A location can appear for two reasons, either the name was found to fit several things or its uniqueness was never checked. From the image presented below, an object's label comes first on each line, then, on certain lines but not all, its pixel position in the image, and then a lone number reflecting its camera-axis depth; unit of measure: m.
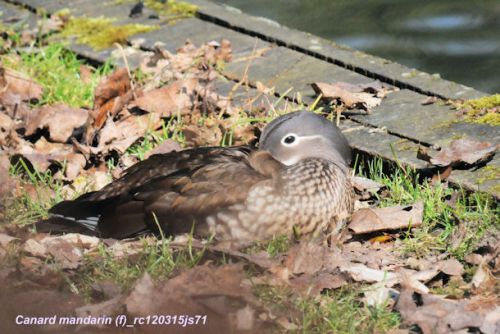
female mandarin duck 9.32
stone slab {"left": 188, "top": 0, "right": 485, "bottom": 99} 12.27
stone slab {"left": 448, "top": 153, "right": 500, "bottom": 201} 10.02
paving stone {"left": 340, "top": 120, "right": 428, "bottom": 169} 10.74
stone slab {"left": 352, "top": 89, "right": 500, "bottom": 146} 11.07
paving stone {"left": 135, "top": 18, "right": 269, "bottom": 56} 13.88
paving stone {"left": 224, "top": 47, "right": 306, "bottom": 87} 12.99
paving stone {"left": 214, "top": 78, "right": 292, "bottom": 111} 12.19
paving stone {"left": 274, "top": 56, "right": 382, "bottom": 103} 12.58
